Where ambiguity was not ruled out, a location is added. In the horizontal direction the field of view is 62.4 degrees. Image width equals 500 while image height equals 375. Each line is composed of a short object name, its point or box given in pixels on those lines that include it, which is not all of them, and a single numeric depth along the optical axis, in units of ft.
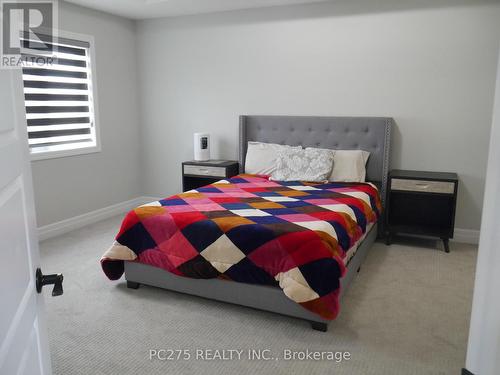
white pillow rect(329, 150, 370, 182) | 13.69
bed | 8.44
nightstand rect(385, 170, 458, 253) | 12.67
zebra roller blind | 13.47
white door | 2.73
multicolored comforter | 8.07
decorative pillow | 13.58
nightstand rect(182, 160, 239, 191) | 15.79
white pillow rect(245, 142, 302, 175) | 14.90
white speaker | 16.39
